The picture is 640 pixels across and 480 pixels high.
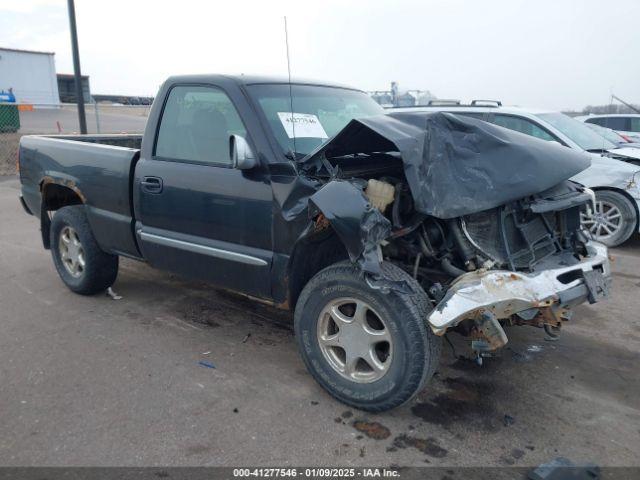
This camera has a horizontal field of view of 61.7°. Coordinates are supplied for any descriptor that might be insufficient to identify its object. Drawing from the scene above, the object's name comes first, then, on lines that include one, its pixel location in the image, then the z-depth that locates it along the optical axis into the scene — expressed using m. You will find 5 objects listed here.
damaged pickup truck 2.86
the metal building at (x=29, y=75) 33.13
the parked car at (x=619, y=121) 13.23
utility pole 9.58
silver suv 6.64
